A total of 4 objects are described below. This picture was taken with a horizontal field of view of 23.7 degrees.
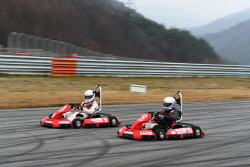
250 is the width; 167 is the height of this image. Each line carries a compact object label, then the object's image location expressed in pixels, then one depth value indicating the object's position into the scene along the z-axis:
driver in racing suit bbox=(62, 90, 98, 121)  16.28
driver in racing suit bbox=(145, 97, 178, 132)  13.87
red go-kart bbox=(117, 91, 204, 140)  13.09
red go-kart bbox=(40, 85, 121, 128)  15.29
